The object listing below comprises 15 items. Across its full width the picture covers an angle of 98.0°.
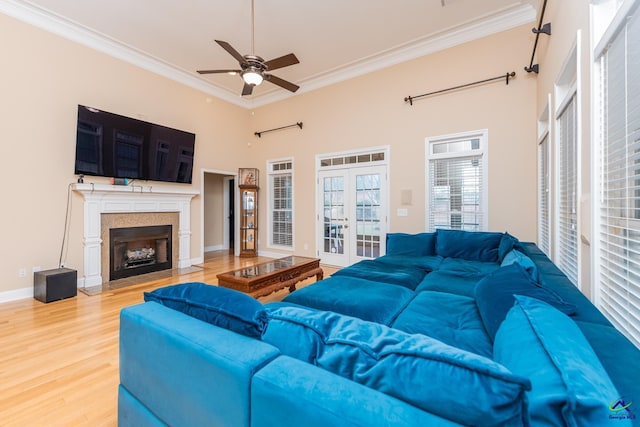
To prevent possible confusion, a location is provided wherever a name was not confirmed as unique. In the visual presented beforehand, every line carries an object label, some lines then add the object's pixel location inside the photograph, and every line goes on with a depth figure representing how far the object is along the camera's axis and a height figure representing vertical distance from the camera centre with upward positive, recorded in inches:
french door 204.5 +0.1
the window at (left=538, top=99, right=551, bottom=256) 127.2 +15.0
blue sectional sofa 23.7 -17.5
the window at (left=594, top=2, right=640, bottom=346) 47.3 +8.0
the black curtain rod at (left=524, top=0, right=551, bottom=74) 110.3 +76.4
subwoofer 138.9 -36.1
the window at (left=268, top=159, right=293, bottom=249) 254.6 +10.2
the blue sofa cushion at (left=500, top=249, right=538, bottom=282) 68.8 -13.7
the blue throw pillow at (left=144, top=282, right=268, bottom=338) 40.7 -15.1
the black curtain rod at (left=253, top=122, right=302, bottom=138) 240.7 +78.4
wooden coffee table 117.0 -28.5
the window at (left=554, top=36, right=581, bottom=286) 79.0 +14.8
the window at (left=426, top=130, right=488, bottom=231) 169.0 +20.6
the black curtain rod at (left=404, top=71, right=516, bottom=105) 157.5 +78.9
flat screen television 165.6 +43.8
